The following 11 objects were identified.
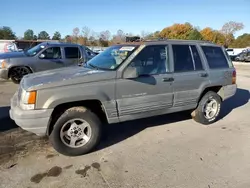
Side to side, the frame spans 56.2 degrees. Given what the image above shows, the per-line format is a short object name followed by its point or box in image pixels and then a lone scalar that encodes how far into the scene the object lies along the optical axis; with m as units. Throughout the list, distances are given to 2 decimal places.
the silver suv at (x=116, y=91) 3.43
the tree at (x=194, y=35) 59.55
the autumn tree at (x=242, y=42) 71.56
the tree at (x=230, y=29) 80.12
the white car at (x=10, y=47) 18.78
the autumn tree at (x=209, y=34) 79.11
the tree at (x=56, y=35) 80.55
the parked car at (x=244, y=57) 29.51
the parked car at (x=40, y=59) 8.70
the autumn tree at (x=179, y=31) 72.67
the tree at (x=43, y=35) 82.73
